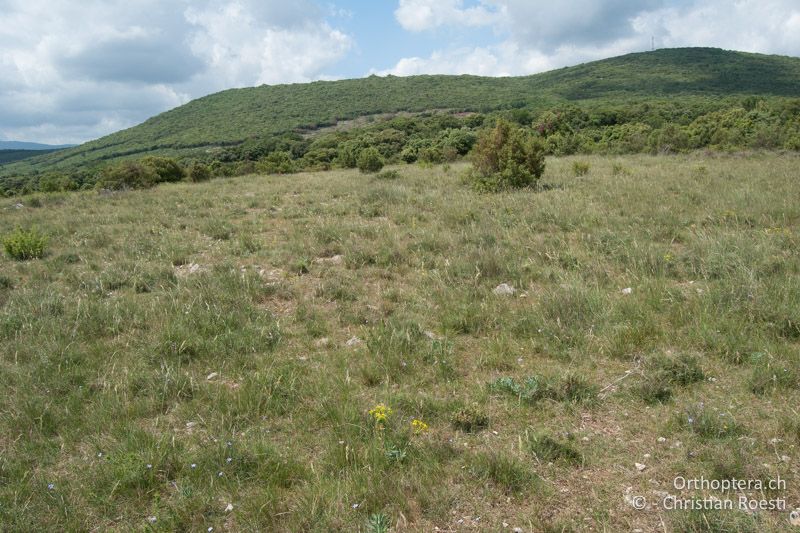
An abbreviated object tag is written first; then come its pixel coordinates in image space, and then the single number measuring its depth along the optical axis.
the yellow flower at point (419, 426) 2.75
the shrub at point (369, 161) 20.23
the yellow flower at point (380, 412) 2.78
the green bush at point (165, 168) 23.58
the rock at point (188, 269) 6.39
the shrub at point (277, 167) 29.28
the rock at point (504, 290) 4.91
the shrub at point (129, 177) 19.70
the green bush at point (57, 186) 24.11
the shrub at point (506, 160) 11.92
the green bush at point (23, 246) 7.57
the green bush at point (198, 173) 22.61
